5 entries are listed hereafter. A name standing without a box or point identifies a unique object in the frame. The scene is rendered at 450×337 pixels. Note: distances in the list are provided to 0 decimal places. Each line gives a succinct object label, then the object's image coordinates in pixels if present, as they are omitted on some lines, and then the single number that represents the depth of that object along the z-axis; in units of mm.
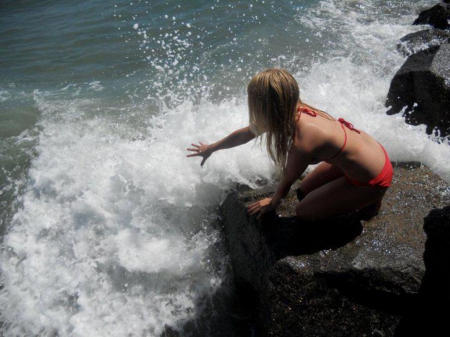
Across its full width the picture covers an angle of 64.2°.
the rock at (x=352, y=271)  2543
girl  2342
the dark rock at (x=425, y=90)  4730
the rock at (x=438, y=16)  8113
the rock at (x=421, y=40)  7297
